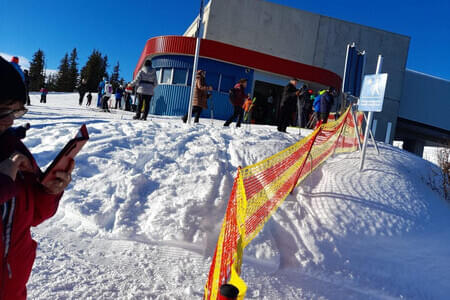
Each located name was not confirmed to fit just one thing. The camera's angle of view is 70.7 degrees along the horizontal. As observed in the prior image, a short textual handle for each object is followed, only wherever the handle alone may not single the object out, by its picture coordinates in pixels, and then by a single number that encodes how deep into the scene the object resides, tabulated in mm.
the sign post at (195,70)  9258
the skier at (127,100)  22162
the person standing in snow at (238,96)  9398
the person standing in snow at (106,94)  15398
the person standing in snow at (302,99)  11844
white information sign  6348
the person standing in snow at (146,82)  9305
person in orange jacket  15070
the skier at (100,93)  18322
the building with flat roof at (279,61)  17609
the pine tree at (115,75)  81425
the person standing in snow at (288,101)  8656
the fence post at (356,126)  7200
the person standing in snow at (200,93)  8959
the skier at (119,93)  21281
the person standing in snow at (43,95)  21850
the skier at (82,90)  20014
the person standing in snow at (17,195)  1065
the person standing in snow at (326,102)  10227
